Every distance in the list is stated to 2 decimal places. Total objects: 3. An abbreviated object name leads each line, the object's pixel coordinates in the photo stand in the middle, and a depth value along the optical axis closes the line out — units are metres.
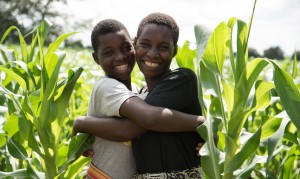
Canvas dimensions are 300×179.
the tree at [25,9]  26.45
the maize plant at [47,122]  1.97
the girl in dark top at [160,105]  1.87
